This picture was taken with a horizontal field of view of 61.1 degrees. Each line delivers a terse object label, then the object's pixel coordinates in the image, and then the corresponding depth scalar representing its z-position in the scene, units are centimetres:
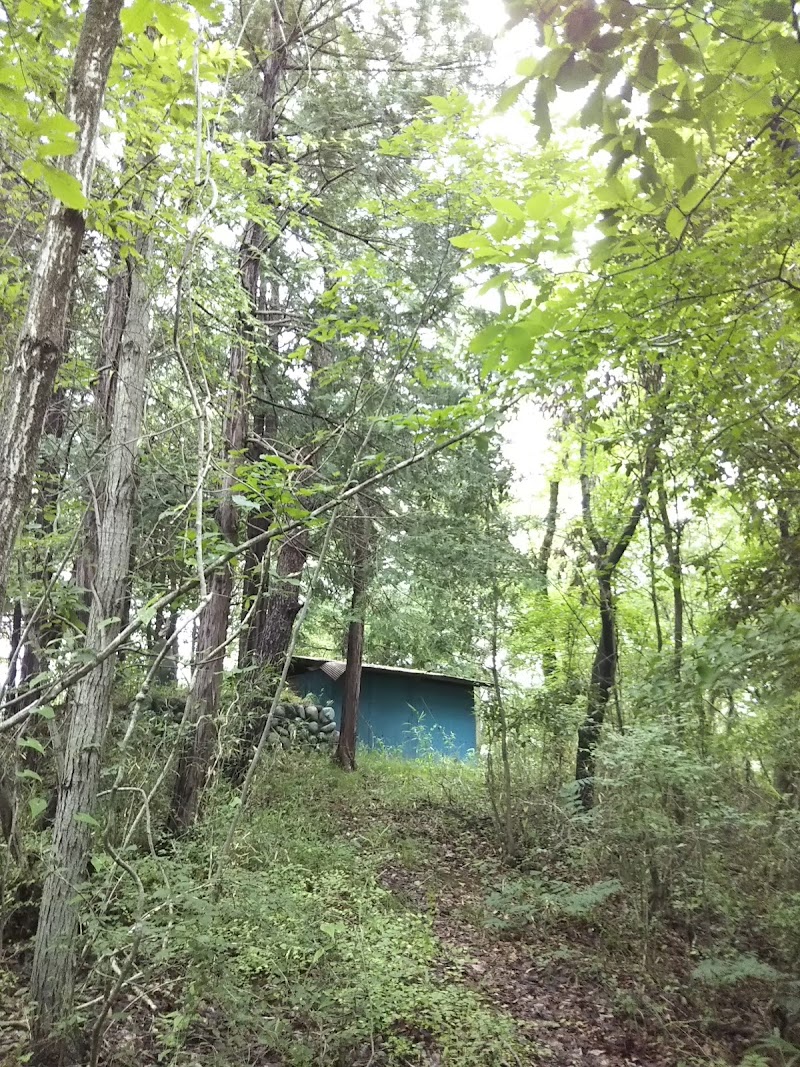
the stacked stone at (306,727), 1219
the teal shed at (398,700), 1698
